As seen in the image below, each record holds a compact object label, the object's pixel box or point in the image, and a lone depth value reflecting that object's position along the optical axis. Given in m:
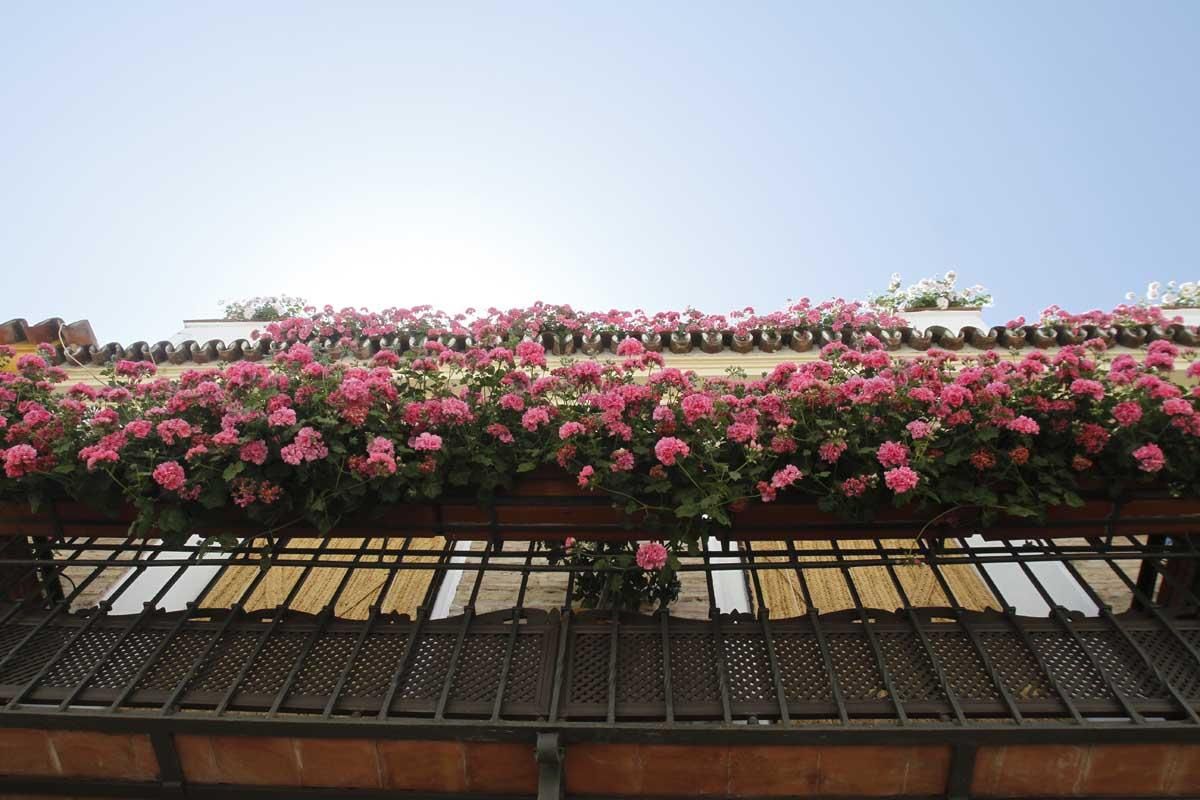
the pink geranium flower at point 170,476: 2.35
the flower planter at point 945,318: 7.35
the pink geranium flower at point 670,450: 2.36
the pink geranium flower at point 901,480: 2.29
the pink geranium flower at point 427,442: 2.45
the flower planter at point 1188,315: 6.52
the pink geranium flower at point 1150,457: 2.36
